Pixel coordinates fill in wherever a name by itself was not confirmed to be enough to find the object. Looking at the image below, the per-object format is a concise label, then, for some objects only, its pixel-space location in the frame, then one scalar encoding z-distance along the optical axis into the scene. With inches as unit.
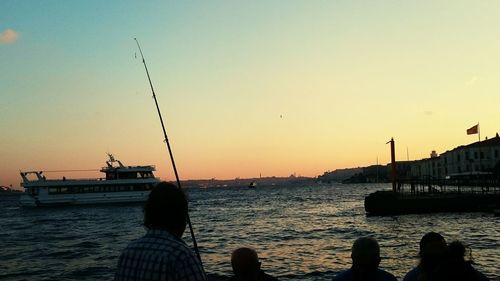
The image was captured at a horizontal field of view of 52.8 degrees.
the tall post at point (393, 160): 1742.1
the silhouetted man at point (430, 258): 135.0
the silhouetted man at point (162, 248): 114.3
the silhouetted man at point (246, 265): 182.1
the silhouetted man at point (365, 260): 186.5
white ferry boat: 2933.1
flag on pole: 3024.1
